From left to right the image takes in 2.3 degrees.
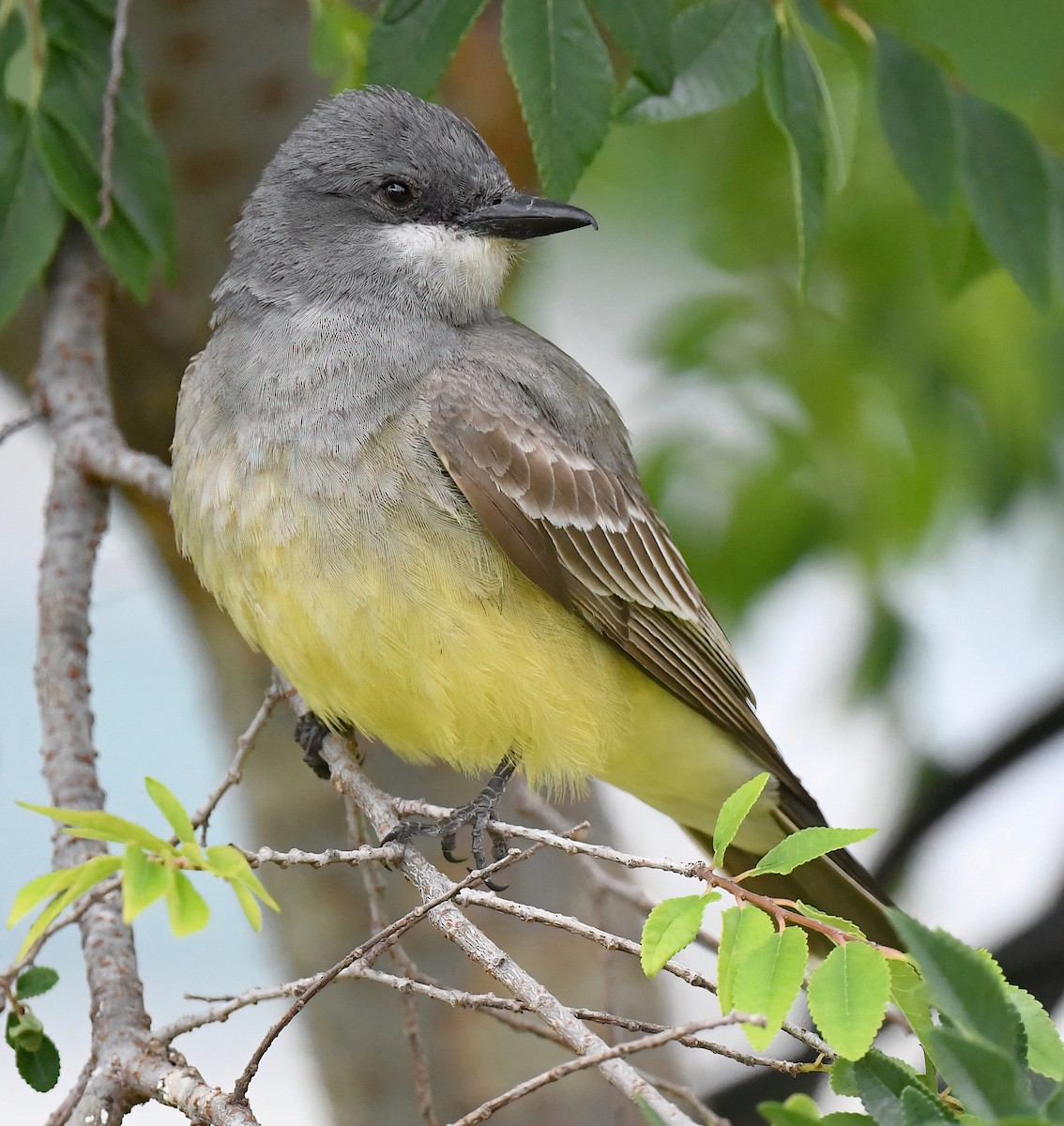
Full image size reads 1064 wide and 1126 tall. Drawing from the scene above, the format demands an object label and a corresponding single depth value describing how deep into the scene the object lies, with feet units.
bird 13.16
